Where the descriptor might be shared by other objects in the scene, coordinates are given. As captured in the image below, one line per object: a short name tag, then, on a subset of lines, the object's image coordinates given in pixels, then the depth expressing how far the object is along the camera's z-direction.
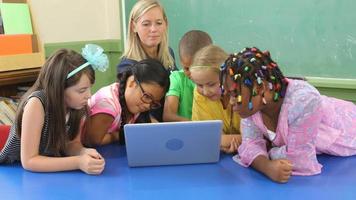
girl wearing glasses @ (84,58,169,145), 1.27
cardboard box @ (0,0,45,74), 1.87
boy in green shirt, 1.50
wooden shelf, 1.90
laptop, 1.03
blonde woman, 1.65
